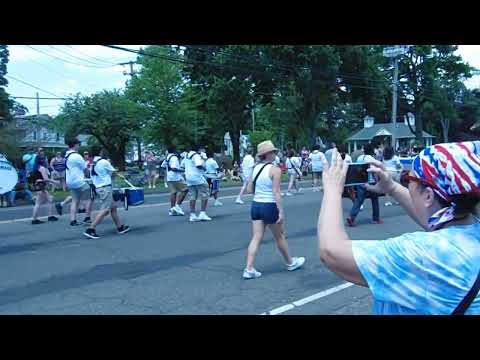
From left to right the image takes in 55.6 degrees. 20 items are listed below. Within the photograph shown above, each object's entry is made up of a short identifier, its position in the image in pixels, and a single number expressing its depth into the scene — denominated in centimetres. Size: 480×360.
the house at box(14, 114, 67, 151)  4323
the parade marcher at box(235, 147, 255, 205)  1371
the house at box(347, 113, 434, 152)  6121
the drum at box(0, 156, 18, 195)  817
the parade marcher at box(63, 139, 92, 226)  981
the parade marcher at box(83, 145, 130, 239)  862
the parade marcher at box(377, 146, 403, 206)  1038
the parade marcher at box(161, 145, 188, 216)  1139
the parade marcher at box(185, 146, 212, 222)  1076
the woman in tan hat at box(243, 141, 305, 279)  577
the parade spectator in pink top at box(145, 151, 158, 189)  2169
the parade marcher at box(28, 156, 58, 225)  1061
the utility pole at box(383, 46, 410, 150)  2580
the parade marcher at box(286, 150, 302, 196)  1679
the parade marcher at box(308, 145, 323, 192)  1666
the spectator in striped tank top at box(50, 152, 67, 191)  1794
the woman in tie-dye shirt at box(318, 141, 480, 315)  141
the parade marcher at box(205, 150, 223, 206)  1361
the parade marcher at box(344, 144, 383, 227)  906
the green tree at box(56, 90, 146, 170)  3744
